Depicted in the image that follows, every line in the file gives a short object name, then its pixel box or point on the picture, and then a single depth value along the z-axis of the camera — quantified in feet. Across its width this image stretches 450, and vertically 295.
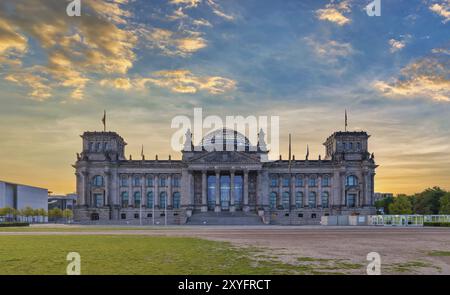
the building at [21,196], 514.07
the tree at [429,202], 456.86
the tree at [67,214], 485.81
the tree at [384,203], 534.37
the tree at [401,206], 435.94
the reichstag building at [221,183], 415.03
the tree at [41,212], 448.33
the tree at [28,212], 426.59
